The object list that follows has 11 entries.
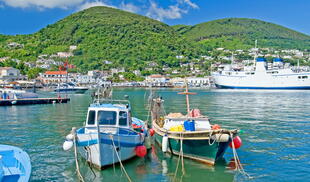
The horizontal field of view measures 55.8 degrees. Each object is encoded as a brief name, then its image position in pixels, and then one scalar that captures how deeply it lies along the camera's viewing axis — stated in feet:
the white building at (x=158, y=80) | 616.92
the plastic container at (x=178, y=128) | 55.19
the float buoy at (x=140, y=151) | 54.60
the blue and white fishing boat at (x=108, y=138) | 47.01
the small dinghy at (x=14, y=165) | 33.65
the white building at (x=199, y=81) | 635.25
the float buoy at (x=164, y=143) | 54.49
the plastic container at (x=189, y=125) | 54.19
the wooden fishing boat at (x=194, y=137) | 48.96
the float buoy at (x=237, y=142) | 56.53
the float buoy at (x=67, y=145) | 45.44
